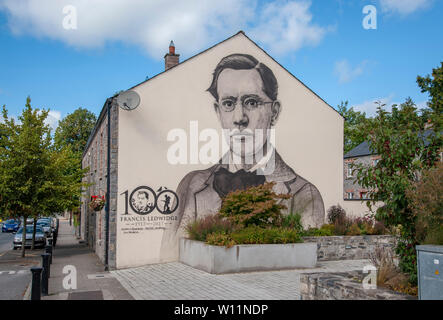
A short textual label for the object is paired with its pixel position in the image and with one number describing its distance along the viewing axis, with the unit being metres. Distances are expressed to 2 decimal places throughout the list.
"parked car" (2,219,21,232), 42.50
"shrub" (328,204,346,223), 17.78
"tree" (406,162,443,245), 6.32
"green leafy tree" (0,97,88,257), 18.36
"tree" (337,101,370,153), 51.72
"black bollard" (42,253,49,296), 10.19
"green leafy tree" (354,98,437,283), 7.43
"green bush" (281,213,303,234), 16.06
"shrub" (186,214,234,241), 13.90
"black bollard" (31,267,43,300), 7.93
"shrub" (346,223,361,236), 16.39
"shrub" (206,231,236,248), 12.65
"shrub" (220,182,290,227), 14.20
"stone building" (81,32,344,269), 14.69
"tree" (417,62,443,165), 30.81
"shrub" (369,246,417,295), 6.97
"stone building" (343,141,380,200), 38.03
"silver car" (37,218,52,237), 33.99
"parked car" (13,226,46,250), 23.66
